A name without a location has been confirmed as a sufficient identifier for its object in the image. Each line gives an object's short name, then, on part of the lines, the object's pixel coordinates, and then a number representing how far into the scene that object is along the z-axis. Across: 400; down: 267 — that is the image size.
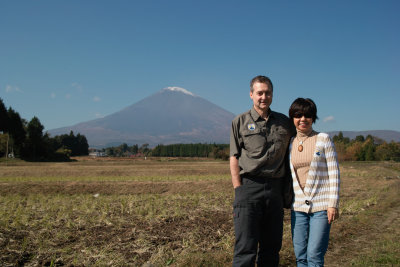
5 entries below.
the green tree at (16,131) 52.09
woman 2.94
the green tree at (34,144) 53.78
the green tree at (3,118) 50.64
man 3.08
